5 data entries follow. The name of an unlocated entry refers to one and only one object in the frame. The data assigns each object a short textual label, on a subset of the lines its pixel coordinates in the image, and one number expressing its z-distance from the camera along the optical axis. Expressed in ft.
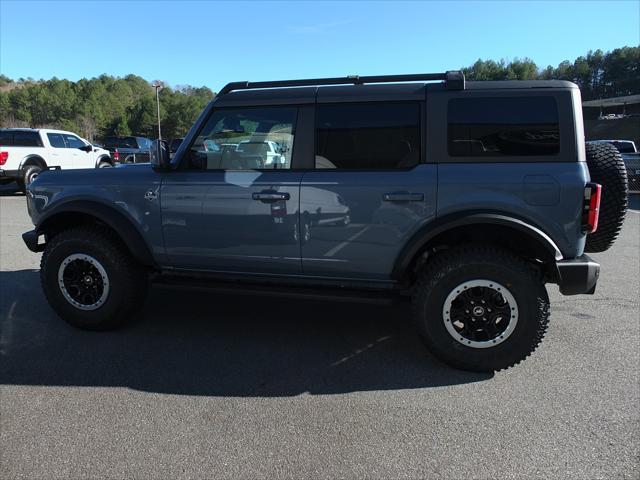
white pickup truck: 46.21
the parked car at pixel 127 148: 74.18
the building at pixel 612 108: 232.12
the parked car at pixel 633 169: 50.90
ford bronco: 10.50
